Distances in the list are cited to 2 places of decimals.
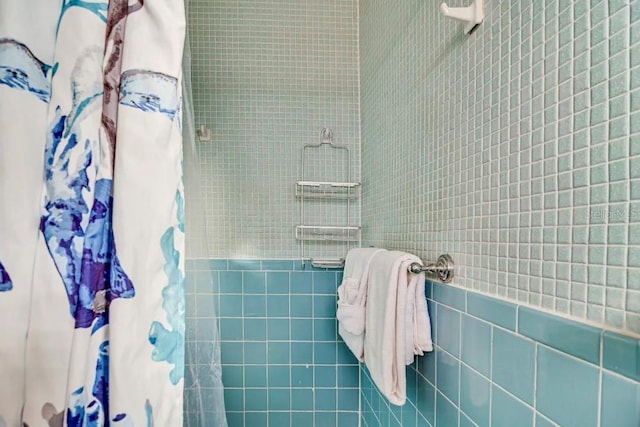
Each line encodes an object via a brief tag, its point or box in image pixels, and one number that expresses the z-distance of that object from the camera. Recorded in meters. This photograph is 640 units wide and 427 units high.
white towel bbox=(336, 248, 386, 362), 1.17
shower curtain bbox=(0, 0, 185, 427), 0.43
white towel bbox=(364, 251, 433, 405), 0.95
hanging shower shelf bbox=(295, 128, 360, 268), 1.79
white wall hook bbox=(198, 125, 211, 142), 1.72
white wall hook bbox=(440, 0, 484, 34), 0.78
